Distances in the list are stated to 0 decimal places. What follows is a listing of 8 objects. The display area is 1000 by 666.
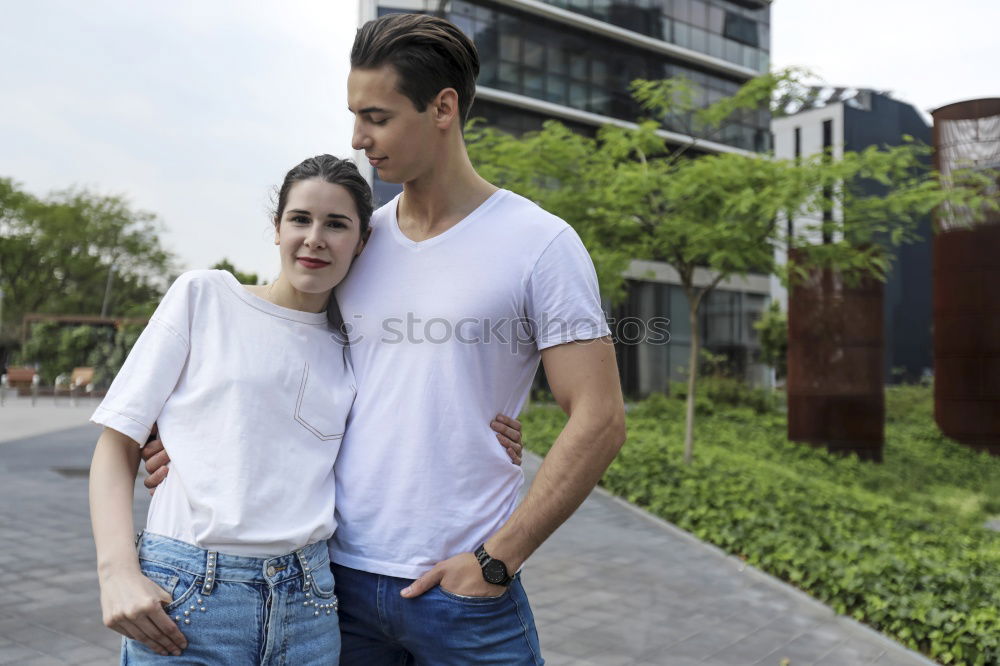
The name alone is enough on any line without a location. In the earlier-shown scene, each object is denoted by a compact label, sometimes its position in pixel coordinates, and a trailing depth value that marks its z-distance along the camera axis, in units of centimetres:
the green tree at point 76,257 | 3281
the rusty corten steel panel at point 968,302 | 1599
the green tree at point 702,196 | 973
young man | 156
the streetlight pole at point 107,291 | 3512
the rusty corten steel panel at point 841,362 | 1364
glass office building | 2602
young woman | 147
